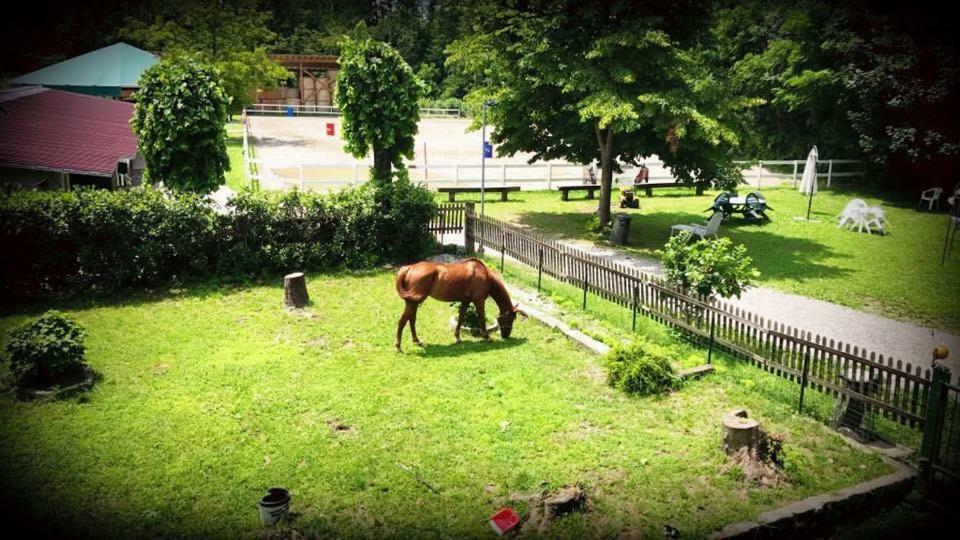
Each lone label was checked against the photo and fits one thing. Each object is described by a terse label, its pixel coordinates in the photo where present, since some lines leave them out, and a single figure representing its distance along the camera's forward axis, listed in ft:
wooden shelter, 177.37
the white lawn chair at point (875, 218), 67.34
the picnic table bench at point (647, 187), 88.48
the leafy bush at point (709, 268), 34.91
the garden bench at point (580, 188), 83.30
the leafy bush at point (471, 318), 36.91
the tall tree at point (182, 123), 47.55
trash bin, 60.34
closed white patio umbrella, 73.00
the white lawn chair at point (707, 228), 57.52
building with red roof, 51.60
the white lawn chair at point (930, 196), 80.23
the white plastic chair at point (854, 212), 68.59
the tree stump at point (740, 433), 23.09
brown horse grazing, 33.30
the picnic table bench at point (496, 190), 80.23
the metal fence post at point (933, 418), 22.07
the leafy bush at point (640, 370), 29.27
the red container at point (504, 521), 19.50
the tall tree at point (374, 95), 50.90
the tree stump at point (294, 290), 40.42
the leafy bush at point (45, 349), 27.78
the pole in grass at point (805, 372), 27.53
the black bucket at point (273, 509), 19.69
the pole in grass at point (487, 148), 63.64
